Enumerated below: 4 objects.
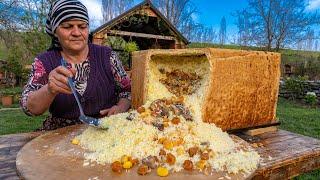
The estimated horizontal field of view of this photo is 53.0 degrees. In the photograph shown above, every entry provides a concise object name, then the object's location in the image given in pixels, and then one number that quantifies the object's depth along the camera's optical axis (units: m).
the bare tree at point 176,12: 24.39
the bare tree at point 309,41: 23.59
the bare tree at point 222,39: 33.01
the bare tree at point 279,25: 22.27
